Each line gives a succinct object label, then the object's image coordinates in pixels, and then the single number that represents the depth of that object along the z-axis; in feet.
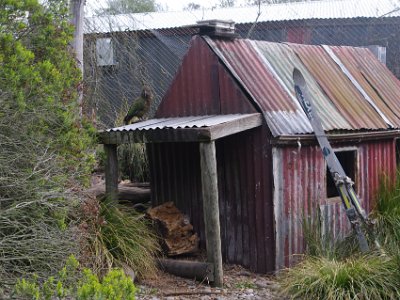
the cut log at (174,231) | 27.32
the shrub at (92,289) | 13.73
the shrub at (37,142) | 18.94
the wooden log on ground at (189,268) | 24.52
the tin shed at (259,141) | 25.93
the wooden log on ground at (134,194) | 32.24
